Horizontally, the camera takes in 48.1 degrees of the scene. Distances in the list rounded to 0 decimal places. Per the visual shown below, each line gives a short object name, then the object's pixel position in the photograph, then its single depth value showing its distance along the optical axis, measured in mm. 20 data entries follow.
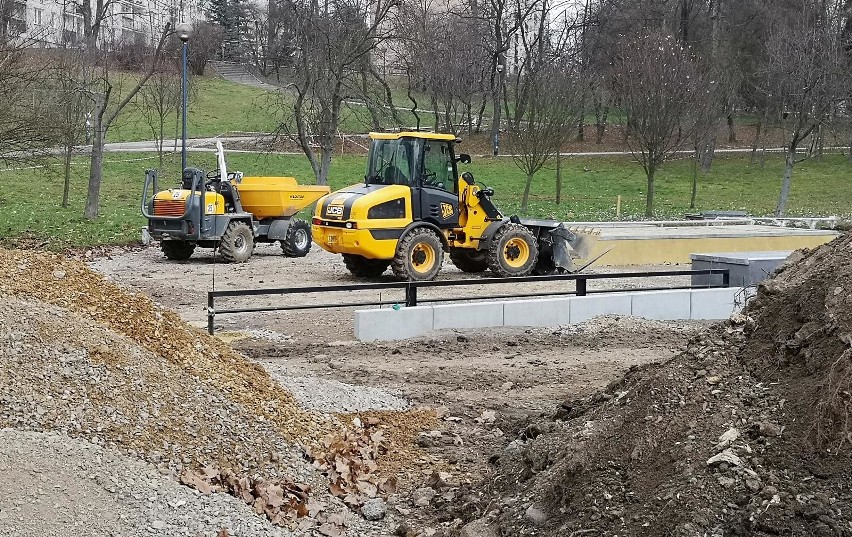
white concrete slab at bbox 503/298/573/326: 11695
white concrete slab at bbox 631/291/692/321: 12469
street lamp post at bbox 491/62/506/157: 44334
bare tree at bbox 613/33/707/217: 26719
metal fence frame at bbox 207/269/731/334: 10656
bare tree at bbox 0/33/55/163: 18797
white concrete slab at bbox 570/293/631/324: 12078
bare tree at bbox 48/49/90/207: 23531
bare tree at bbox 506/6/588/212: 29000
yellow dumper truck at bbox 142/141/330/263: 17672
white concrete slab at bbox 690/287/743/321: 12656
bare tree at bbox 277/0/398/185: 27047
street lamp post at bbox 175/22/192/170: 21438
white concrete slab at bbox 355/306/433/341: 10953
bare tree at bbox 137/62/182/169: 35556
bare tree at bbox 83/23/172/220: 22947
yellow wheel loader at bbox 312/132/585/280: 14727
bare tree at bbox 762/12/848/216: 28547
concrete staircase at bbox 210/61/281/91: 65375
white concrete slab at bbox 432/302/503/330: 11352
